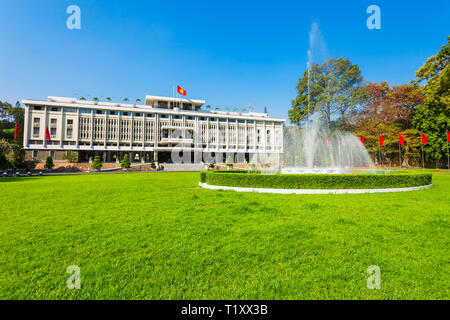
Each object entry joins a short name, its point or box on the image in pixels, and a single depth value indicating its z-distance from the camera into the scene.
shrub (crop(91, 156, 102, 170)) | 37.06
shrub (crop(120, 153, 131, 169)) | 38.19
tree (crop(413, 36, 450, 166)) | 28.33
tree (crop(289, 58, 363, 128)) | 35.62
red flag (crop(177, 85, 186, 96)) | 47.38
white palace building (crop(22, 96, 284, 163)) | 45.03
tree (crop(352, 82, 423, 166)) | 33.97
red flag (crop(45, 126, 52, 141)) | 41.50
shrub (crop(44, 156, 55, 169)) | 36.41
